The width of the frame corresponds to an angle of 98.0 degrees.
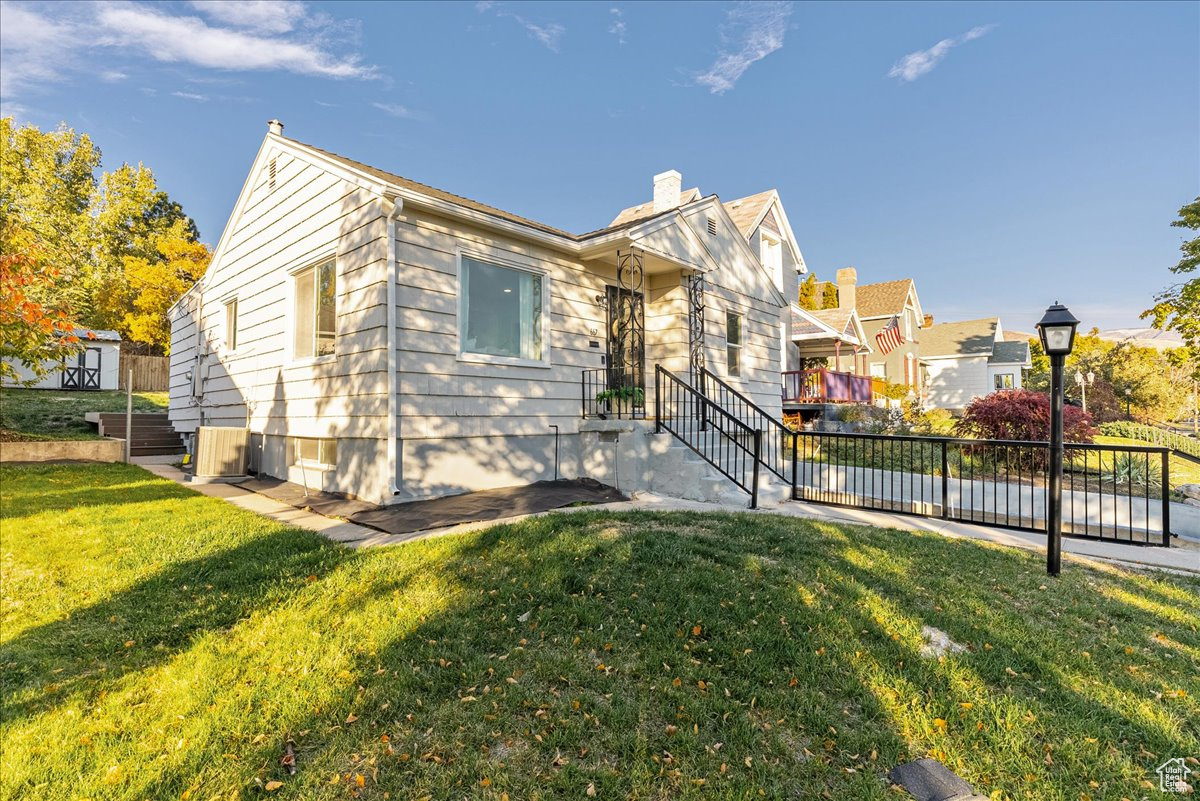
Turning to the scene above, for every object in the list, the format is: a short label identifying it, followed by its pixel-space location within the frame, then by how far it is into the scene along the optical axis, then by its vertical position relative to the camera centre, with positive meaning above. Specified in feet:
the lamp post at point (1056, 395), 14.83 +0.44
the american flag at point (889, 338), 81.41 +11.00
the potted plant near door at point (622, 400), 26.21 +0.28
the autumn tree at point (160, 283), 80.02 +18.41
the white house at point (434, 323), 20.76 +4.06
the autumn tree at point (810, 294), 118.42 +26.41
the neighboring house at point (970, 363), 105.40 +9.47
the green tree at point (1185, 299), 42.80 +9.52
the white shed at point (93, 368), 65.51 +4.10
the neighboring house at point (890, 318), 91.45 +15.80
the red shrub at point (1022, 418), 36.87 -0.64
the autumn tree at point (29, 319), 24.89 +4.04
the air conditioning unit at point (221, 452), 26.94 -2.68
